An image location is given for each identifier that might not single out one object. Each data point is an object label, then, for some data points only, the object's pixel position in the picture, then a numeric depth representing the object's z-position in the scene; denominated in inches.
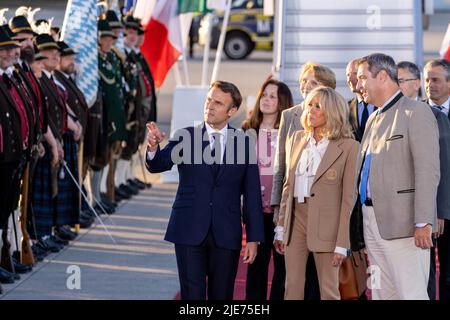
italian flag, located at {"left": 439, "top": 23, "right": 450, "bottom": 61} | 589.0
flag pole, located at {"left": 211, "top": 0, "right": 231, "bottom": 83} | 733.9
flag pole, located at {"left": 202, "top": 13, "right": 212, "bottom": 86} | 753.0
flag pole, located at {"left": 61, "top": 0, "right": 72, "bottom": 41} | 544.7
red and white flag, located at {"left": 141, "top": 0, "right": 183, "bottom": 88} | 720.3
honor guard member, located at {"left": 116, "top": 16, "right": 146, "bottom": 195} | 607.8
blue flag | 532.4
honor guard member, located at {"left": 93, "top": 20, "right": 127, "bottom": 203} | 567.8
